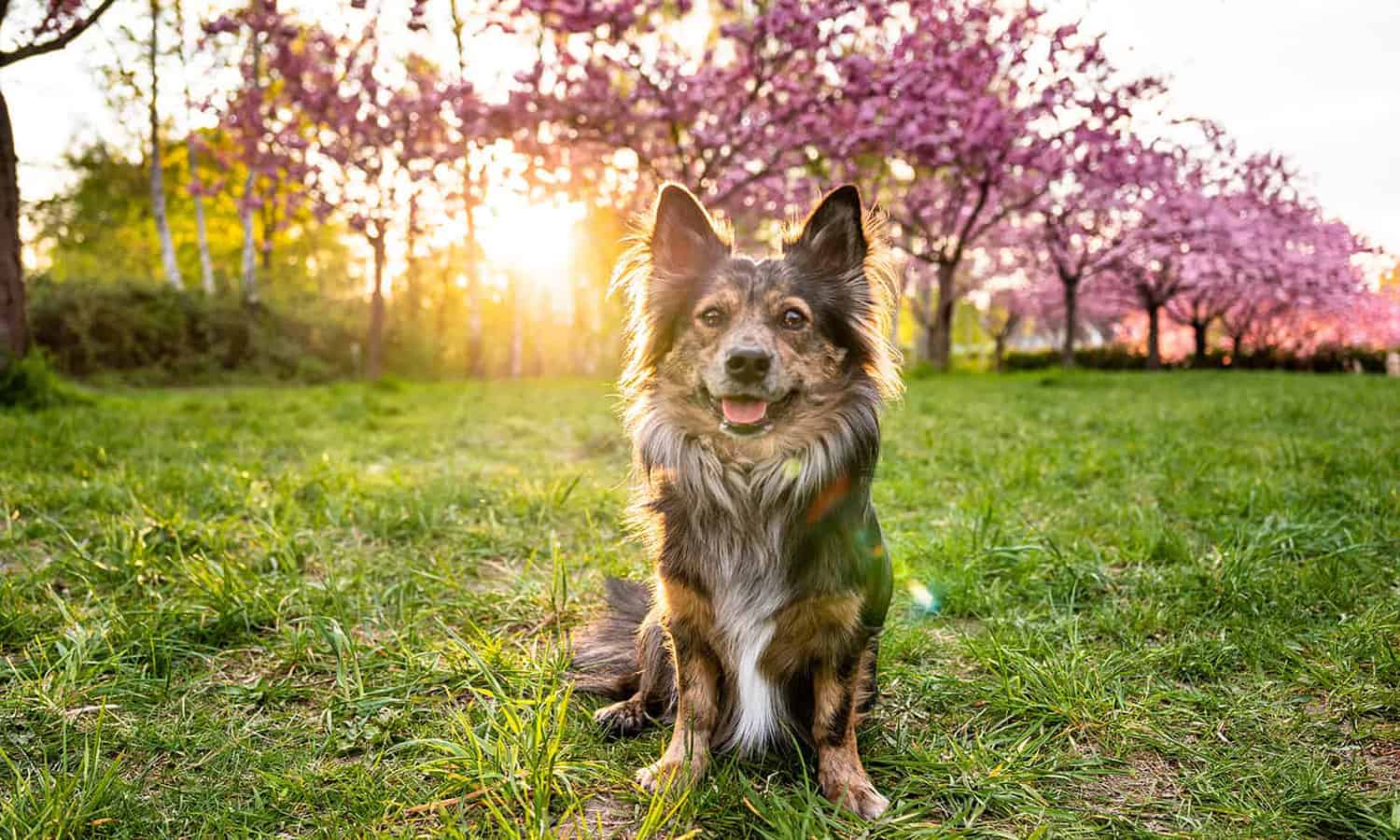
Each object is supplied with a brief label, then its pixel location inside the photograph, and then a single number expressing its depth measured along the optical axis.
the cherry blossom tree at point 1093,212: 16.48
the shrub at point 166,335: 17.20
